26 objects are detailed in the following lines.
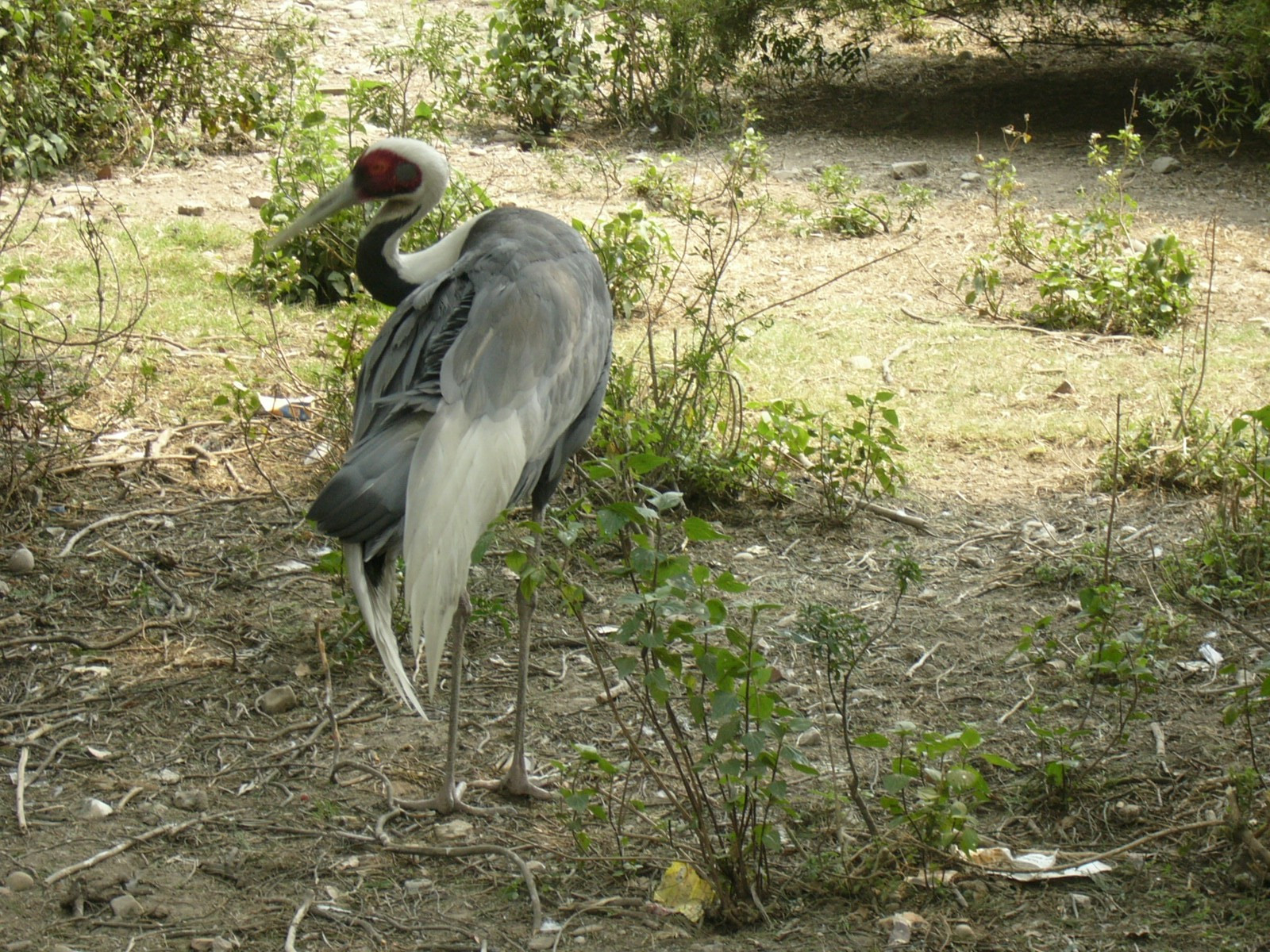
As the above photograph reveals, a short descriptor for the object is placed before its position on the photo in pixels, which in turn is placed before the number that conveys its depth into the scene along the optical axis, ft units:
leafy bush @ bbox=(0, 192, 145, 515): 32.35
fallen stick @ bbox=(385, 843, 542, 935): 22.33
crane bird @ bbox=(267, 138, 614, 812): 21.85
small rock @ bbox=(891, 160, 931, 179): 62.69
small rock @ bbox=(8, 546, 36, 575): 30.81
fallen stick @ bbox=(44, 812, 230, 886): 21.25
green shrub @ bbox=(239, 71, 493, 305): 42.78
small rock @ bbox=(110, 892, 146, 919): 20.49
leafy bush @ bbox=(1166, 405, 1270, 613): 28.96
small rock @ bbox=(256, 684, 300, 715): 26.71
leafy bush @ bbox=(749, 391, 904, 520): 33.53
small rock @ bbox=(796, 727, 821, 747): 25.88
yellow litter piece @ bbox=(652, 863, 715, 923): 19.97
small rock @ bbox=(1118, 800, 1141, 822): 22.33
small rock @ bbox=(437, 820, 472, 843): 23.24
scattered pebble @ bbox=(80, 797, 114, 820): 23.11
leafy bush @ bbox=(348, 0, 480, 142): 49.42
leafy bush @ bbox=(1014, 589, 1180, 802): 22.57
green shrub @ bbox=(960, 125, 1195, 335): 45.44
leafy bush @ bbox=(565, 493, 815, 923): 18.08
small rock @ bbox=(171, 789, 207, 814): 23.67
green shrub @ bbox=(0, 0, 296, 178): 56.34
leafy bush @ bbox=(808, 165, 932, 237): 55.67
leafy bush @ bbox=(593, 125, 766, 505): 33.47
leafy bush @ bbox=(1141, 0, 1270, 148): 56.24
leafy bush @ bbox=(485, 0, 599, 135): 68.23
